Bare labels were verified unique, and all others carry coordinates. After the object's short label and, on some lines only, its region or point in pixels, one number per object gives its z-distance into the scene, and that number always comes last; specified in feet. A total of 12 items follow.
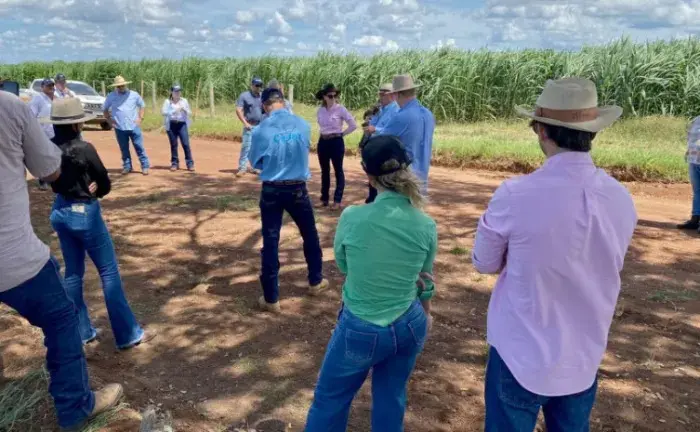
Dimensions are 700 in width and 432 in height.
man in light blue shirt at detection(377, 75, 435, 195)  18.71
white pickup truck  63.94
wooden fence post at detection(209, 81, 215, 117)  74.93
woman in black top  12.87
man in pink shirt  6.80
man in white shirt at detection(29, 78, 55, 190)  31.68
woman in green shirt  8.54
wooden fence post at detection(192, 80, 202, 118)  79.87
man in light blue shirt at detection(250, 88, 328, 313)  16.14
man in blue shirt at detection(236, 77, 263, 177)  34.68
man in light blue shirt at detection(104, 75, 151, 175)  35.12
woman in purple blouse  27.12
